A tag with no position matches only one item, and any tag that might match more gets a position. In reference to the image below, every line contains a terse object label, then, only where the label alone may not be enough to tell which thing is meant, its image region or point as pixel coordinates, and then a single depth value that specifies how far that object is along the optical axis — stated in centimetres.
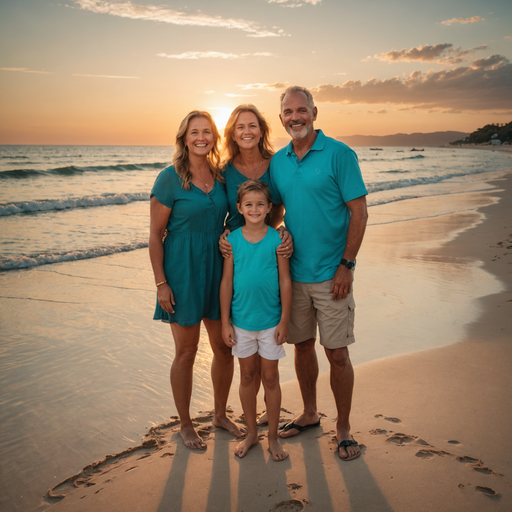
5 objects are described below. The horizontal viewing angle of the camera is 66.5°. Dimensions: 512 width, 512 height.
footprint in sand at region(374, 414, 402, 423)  297
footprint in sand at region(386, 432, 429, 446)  270
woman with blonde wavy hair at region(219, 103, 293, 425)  294
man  277
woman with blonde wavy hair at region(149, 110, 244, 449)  283
